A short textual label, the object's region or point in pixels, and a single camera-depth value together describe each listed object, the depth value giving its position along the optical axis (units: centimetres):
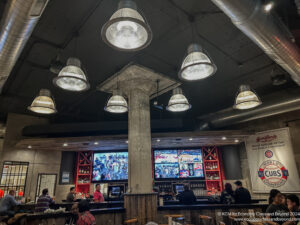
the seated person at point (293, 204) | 348
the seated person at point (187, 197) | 544
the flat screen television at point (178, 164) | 938
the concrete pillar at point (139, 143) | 491
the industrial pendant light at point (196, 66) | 280
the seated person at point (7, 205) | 527
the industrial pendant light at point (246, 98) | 428
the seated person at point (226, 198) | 531
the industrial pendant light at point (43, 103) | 397
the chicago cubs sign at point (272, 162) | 668
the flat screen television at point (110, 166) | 949
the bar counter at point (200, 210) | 502
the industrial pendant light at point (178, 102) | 431
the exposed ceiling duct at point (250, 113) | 611
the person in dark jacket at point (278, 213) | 343
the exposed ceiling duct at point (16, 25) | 229
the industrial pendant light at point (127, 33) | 217
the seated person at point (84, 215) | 329
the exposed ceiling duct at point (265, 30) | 254
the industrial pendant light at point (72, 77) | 306
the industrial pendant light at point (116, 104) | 431
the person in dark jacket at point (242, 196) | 543
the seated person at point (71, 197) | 686
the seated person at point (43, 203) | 565
